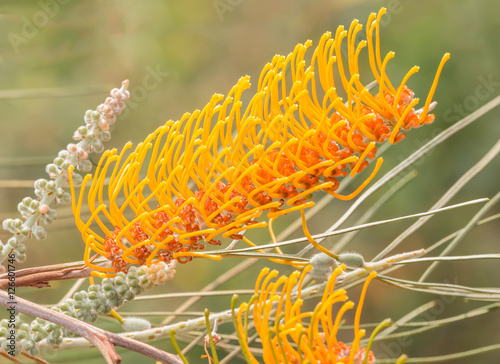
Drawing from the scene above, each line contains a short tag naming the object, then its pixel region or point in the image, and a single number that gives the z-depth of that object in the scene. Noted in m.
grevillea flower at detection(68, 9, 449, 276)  0.60
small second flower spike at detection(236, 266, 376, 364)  0.58
